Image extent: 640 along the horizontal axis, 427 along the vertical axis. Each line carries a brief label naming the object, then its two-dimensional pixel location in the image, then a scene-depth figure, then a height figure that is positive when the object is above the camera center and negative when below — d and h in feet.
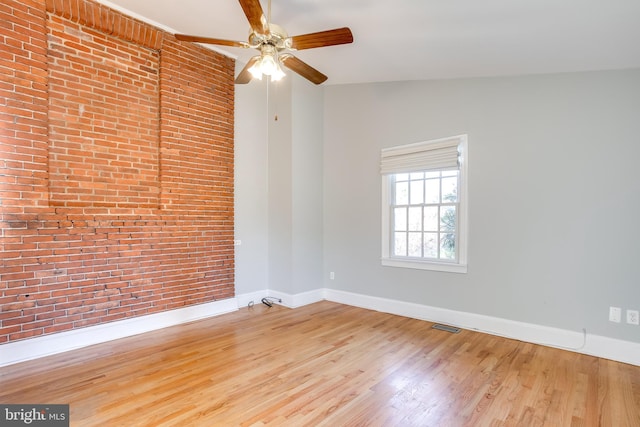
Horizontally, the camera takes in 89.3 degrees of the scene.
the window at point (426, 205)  12.14 +0.21
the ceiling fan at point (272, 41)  7.22 +4.00
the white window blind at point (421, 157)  12.12 +2.14
